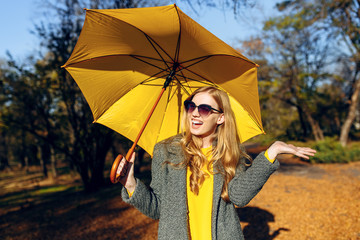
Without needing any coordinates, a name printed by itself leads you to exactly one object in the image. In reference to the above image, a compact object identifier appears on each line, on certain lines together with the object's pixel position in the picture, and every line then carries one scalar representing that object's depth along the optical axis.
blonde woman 1.68
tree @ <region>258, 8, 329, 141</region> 16.38
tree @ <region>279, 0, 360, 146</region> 13.56
